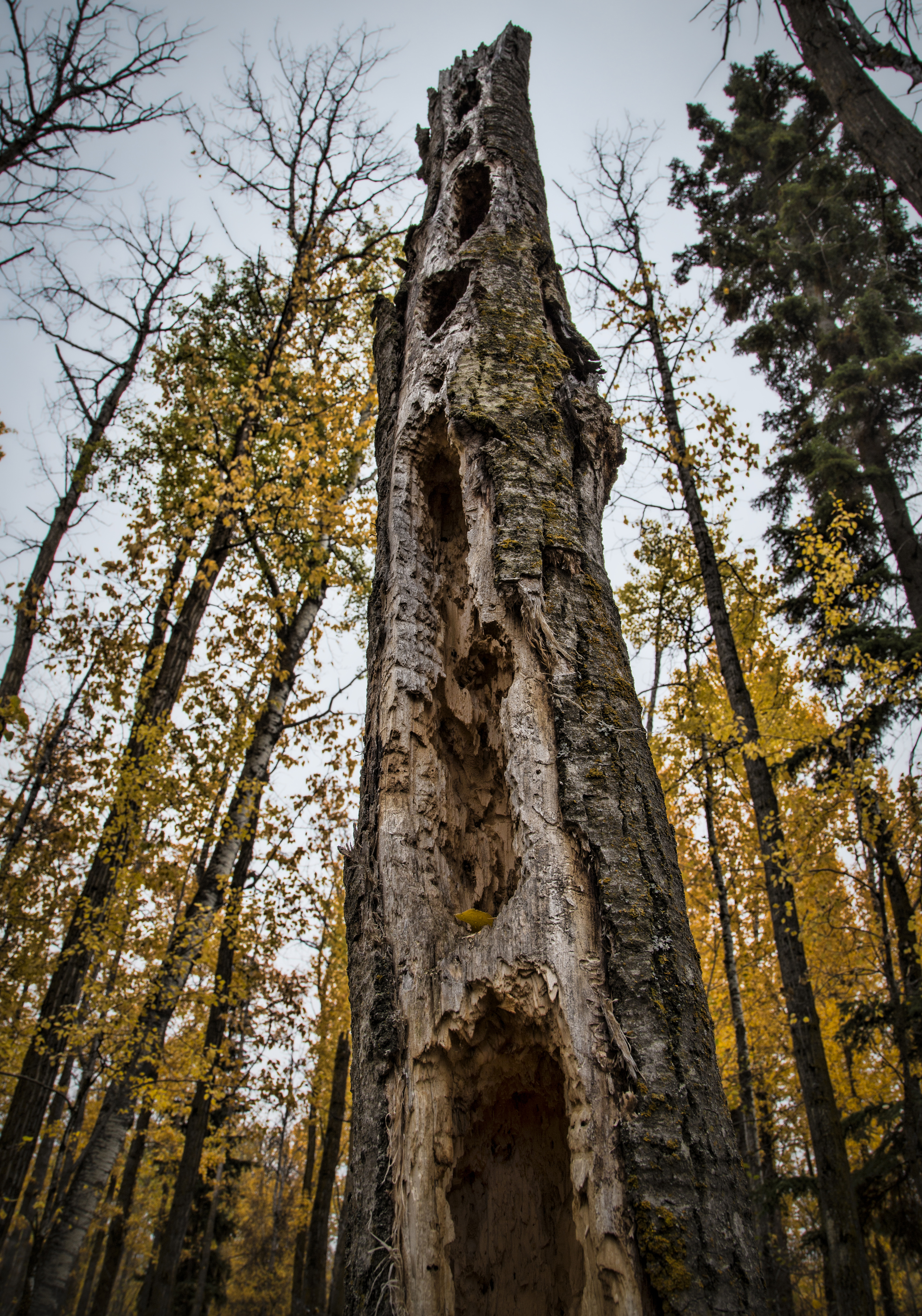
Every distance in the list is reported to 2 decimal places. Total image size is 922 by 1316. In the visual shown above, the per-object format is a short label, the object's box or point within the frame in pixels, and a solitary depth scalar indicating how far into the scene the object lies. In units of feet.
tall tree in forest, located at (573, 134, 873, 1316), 17.31
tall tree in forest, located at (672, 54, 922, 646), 37.40
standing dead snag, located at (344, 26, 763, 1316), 5.12
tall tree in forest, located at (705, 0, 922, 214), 15.34
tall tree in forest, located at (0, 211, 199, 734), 27.40
